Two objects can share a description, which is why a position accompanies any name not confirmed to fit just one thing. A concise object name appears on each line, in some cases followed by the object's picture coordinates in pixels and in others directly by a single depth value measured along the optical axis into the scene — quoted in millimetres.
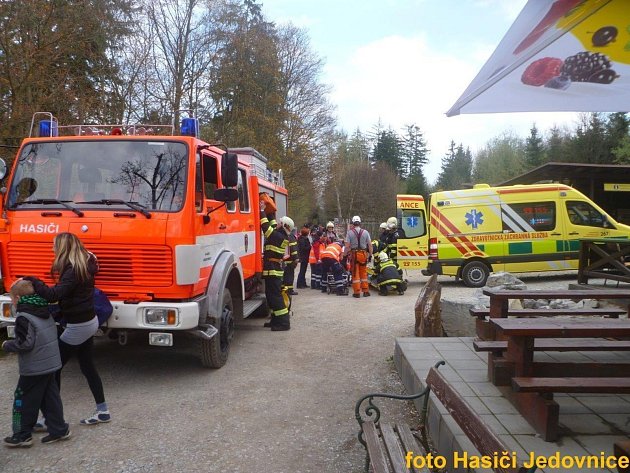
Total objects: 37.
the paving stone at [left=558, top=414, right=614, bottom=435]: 3279
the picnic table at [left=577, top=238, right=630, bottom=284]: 7188
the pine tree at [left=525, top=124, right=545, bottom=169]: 44031
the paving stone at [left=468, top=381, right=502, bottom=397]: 4039
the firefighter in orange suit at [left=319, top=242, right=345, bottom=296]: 12430
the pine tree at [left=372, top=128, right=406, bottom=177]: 57406
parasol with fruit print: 2652
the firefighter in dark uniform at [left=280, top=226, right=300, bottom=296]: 9039
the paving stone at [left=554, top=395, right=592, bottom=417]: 3610
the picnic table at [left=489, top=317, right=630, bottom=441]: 3121
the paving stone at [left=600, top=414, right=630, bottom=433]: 3334
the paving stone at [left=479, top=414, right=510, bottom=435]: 3318
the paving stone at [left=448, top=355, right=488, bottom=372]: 4746
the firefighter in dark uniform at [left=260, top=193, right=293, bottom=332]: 7625
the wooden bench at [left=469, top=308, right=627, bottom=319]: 4621
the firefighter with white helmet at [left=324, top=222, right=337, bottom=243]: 13953
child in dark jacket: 3539
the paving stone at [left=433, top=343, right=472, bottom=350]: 5430
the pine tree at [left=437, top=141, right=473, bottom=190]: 63219
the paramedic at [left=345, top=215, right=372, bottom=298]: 11789
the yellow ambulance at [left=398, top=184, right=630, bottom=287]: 12578
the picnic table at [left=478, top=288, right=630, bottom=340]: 4297
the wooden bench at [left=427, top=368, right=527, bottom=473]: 2160
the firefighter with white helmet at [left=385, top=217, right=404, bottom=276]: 13516
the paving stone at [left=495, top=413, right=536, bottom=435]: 3288
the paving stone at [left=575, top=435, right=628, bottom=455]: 3002
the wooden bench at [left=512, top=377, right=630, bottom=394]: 3088
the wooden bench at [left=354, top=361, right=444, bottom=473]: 2611
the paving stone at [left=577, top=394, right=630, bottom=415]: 3635
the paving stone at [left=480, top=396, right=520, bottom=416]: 3658
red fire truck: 4793
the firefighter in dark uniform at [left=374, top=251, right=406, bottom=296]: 12172
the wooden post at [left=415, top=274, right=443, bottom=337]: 6508
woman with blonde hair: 3926
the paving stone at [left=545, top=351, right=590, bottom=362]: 4723
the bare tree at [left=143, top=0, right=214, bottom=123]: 17234
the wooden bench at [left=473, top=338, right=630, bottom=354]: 3756
